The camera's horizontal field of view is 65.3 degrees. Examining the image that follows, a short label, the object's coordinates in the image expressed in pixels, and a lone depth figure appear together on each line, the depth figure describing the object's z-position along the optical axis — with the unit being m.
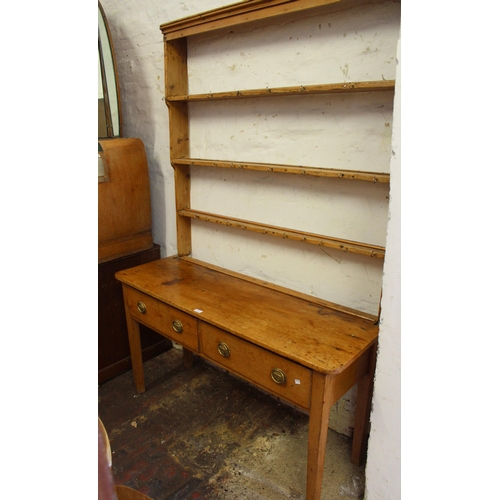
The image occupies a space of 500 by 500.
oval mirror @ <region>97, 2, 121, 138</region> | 2.39
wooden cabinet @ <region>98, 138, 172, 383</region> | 2.34
